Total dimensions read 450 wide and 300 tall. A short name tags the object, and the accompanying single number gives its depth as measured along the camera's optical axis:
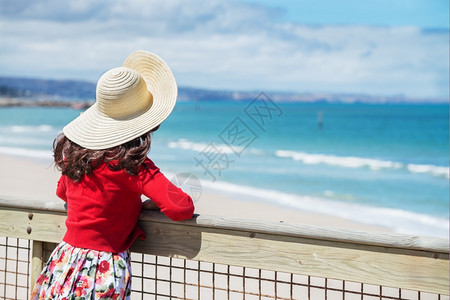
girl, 4.05
